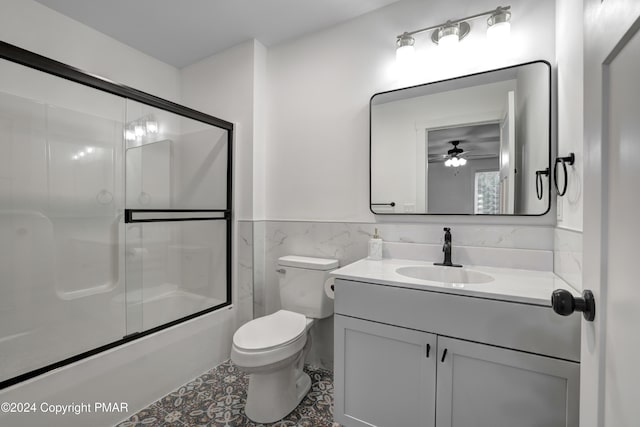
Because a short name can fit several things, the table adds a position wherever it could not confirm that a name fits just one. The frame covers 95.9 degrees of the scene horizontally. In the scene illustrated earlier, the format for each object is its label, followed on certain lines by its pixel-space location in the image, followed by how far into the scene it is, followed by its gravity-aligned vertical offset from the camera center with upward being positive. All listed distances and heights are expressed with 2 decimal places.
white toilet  1.47 -0.70
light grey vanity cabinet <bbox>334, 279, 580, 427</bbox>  1.00 -0.59
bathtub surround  1.39 -0.78
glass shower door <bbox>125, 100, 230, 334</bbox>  1.78 -0.04
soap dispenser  1.76 -0.23
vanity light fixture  1.47 +1.00
